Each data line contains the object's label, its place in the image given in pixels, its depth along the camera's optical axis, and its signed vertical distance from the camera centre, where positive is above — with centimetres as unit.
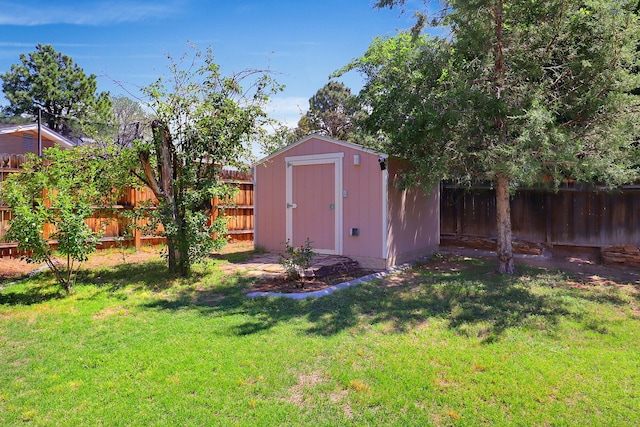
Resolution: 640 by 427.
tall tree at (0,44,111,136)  2409 +727
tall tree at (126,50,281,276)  647 +107
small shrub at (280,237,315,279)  626 -74
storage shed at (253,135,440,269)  768 +13
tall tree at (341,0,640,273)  594 +171
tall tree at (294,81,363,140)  2109 +519
